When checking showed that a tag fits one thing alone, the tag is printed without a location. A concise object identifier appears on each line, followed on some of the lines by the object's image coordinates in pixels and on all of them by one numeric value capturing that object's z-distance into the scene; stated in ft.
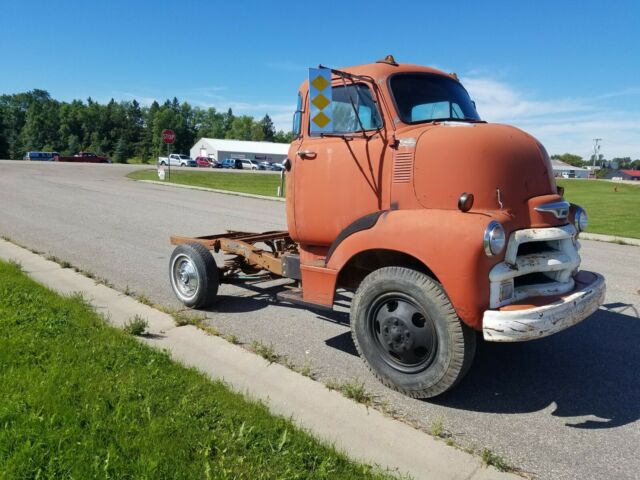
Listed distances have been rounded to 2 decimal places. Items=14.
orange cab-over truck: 11.11
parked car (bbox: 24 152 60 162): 236.84
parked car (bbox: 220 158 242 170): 241.76
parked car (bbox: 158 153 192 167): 248.32
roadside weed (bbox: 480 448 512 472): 9.55
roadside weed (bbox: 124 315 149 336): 15.89
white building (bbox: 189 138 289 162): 325.42
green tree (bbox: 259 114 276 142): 463.83
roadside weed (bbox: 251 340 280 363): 14.49
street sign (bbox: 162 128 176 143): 100.73
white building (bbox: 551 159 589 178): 395.96
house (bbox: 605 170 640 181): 404.30
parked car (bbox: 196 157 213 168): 253.24
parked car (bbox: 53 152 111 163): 233.14
